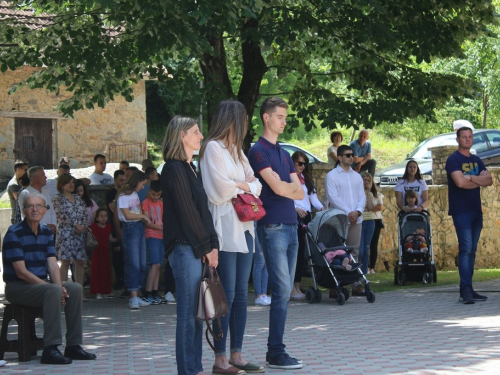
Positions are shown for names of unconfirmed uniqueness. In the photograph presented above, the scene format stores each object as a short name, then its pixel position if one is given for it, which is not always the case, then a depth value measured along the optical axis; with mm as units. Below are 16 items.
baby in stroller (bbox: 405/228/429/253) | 14914
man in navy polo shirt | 7430
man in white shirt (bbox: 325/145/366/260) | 13227
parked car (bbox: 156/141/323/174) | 27809
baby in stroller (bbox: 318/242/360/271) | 12223
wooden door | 32156
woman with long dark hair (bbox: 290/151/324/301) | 12905
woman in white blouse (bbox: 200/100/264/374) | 6980
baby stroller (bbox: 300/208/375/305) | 12227
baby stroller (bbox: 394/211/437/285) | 14898
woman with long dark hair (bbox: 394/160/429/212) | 15906
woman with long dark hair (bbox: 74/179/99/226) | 13781
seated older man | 8359
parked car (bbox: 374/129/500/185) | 24312
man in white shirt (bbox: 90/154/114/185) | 16078
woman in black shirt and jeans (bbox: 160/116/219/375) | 6602
